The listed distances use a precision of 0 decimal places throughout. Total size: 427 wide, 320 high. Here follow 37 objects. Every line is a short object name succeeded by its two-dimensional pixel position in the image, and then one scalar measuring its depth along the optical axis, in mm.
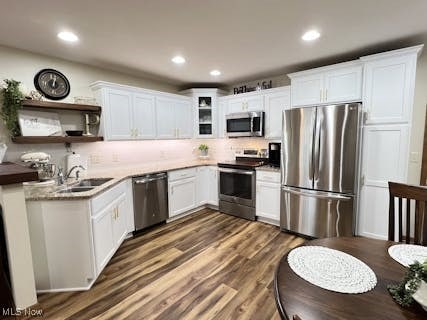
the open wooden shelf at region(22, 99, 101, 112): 2461
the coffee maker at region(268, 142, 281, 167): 3617
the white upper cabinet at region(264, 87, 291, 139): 3516
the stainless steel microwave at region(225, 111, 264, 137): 3752
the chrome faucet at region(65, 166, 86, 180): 2742
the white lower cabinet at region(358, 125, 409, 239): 2537
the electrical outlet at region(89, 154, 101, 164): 3227
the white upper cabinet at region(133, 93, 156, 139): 3414
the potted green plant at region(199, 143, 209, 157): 4602
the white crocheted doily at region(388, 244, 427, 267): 1103
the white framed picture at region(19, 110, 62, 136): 2506
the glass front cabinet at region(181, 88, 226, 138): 4301
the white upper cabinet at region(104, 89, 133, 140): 3080
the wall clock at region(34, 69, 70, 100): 2702
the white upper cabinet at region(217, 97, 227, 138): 4277
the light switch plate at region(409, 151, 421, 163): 2793
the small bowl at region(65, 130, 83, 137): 2780
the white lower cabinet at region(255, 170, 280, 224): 3377
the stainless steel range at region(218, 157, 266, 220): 3619
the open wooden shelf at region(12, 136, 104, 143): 2414
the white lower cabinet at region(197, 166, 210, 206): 4078
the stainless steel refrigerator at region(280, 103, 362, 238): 2643
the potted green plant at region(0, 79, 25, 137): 2303
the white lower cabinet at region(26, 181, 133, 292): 1944
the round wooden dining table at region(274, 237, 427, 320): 773
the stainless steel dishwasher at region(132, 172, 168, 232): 3129
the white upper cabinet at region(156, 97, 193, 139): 3781
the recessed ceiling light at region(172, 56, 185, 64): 2941
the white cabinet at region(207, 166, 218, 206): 4074
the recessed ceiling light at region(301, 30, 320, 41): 2271
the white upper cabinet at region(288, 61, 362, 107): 2793
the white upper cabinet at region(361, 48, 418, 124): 2434
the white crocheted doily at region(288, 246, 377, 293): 926
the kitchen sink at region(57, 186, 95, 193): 2333
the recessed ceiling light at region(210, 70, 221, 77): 3576
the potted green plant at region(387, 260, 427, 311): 749
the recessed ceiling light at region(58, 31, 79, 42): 2217
